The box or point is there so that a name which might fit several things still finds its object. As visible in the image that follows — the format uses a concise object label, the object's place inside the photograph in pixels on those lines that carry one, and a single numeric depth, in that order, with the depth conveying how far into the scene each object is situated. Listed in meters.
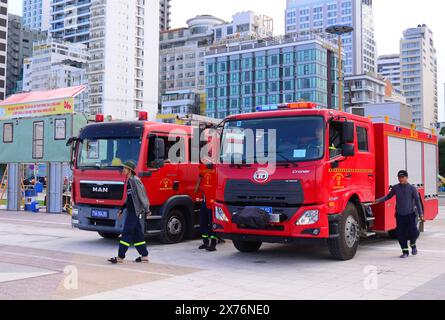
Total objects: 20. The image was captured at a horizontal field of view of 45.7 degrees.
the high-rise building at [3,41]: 100.69
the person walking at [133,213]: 9.41
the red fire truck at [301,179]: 9.06
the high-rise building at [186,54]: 138.25
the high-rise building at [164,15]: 174.88
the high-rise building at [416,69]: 191.38
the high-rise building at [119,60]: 125.75
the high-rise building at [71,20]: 146.62
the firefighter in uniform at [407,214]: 10.38
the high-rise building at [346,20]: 161.75
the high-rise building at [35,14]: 194.73
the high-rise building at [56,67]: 133.88
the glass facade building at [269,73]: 98.44
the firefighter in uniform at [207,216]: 11.40
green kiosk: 22.25
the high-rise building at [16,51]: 153.88
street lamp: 33.52
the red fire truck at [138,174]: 11.64
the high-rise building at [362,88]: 127.12
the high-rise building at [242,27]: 133.25
